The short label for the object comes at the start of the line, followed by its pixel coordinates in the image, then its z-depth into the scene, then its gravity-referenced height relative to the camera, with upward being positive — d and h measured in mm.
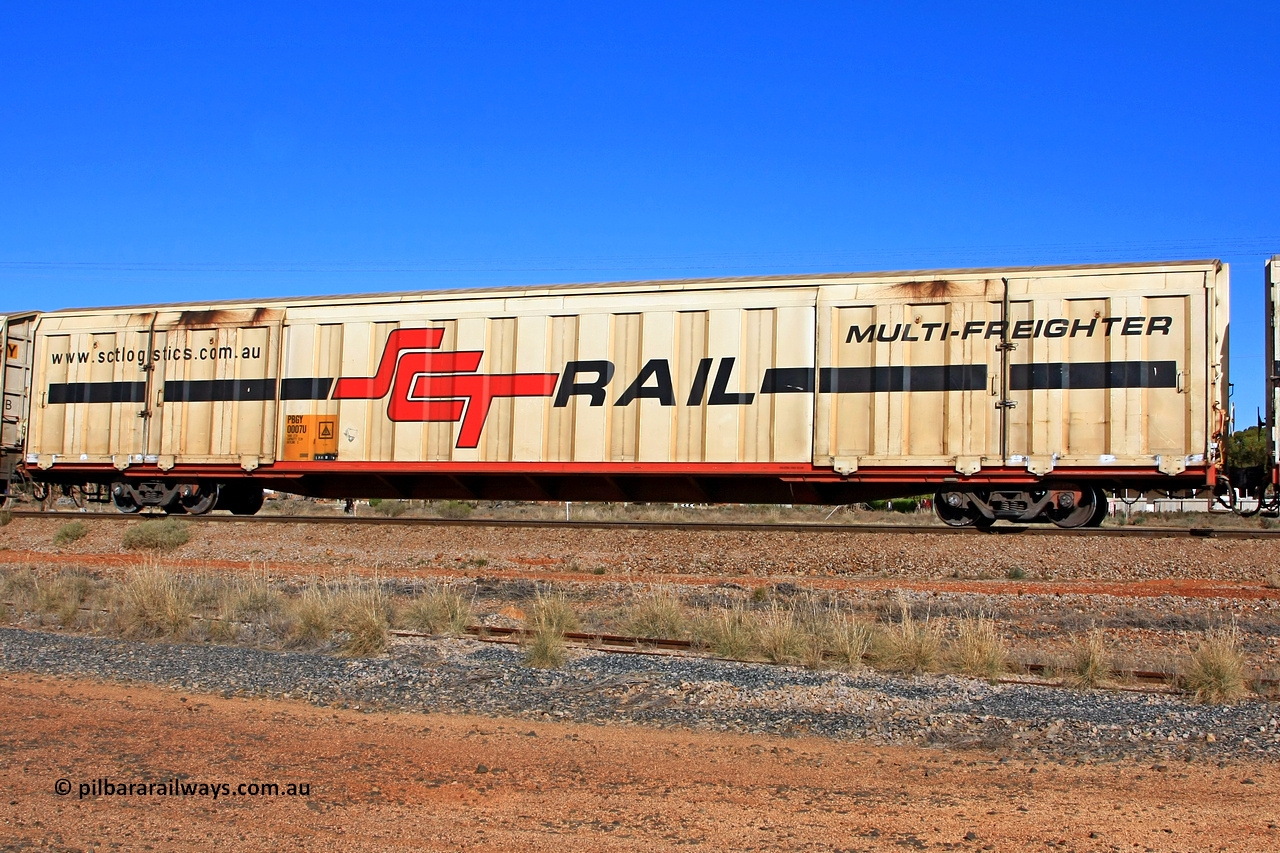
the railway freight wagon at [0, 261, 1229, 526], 12938 +1409
